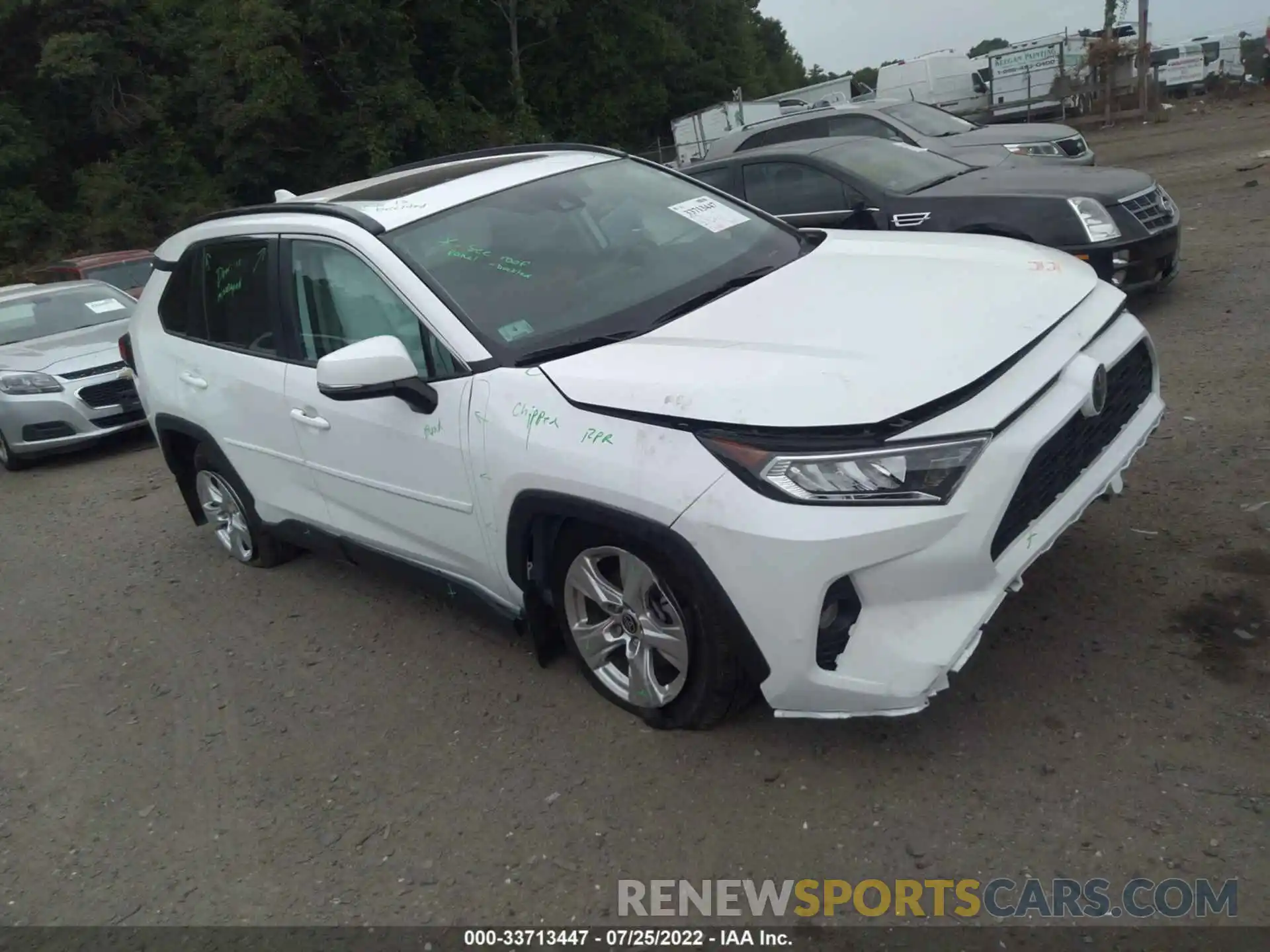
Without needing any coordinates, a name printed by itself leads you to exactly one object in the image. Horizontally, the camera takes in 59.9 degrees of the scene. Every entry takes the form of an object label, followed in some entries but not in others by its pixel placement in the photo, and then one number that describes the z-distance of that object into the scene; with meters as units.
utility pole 25.59
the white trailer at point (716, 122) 36.22
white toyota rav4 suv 2.97
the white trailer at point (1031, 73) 29.02
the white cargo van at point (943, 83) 31.39
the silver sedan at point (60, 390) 9.02
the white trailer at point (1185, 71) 29.52
